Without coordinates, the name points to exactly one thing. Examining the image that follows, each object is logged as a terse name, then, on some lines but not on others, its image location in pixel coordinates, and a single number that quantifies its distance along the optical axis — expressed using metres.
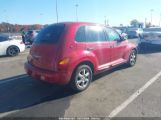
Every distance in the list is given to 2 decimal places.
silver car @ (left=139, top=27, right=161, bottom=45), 7.51
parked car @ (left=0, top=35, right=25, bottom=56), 6.93
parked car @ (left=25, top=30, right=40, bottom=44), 11.75
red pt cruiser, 2.97
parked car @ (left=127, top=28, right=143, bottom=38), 16.55
